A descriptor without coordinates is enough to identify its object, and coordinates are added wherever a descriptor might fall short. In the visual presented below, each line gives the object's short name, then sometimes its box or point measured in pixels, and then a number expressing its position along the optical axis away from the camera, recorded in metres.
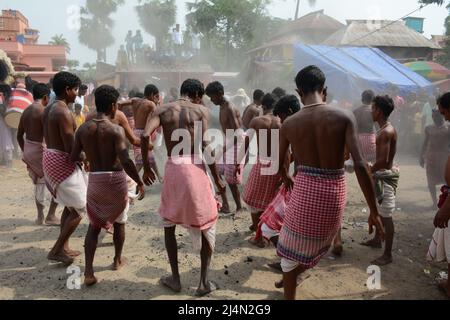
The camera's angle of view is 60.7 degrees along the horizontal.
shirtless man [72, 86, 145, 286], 3.64
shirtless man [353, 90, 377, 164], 5.58
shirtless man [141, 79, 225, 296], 3.43
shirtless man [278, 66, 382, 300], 2.77
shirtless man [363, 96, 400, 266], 4.26
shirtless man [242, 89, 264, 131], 6.22
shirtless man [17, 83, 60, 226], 5.01
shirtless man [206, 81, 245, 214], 5.63
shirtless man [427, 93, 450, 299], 3.22
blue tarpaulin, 12.45
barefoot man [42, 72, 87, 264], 4.12
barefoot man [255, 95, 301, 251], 3.92
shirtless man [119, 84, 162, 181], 6.80
